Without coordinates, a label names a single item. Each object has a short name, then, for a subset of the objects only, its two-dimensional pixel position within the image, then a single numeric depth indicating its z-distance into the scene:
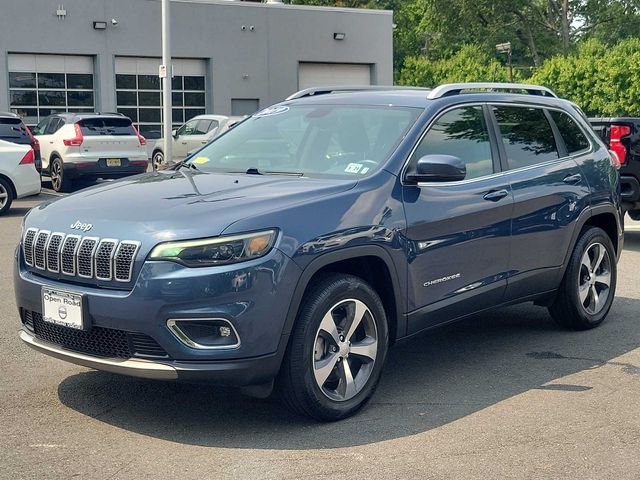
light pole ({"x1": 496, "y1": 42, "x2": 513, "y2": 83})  39.56
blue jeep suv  4.48
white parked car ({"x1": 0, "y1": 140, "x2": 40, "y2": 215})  15.45
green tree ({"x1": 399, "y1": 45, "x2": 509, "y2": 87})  45.98
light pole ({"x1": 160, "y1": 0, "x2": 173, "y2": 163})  23.19
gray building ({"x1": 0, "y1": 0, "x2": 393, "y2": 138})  32.56
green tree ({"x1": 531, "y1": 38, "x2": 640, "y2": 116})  32.91
